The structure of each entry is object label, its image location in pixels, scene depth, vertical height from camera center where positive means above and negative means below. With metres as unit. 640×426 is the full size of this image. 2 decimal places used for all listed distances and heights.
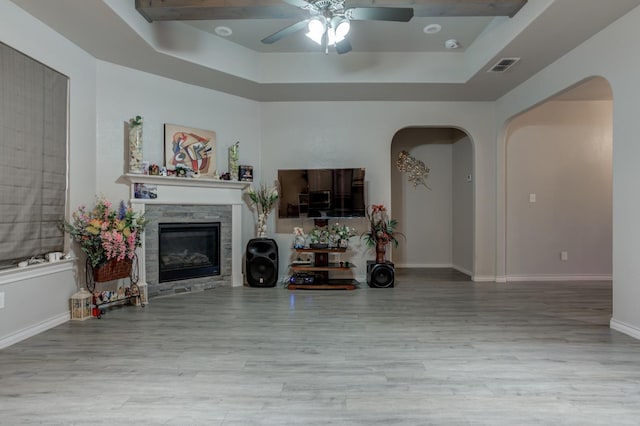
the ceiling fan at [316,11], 2.72 +1.81
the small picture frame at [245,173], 4.74 +0.54
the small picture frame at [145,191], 3.89 +0.23
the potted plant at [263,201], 4.73 +0.14
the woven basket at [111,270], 3.29 -0.60
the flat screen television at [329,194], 4.66 +0.24
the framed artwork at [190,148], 4.20 +0.81
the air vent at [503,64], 3.64 +1.65
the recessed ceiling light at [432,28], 3.66 +2.04
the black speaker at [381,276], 4.52 -0.88
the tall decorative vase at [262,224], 4.71 -0.19
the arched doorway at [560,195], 4.91 +0.24
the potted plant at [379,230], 4.62 -0.28
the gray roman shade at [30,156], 2.63 +0.47
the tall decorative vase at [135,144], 3.77 +0.76
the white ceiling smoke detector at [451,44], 3.96 +2.02
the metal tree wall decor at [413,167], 6.16 +0.80
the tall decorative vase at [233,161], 4.63 +0.69
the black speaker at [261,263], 4.55 -0.72
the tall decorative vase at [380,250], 4.61 -0.55
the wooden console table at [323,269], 4.43 -0.80
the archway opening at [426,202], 6.17 +0.17
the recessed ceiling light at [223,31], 3.76 +2.06
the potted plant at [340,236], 4.61 -0.35
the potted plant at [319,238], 4.61 -0.38
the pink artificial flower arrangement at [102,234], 3.21 -0.23
